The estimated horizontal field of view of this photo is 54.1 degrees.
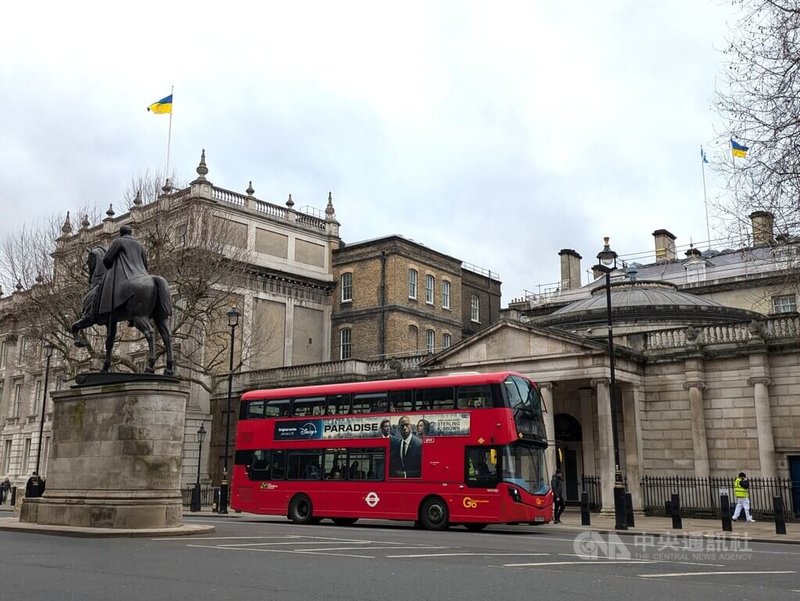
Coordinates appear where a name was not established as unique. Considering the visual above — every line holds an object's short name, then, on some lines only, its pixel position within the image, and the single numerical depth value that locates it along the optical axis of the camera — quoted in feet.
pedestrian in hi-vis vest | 80.33
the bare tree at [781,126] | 47.06
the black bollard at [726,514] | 64.90
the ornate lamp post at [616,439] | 69.62
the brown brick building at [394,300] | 155.63
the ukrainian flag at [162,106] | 142.00
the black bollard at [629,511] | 72.88
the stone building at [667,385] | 91.35
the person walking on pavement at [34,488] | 83.05
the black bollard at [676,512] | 69.91
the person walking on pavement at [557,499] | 79.60
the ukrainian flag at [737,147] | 52.90
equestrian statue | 51.72
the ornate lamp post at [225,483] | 96.07
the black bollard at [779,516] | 63.21
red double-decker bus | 65.26
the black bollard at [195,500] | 101.54
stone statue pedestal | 47.09
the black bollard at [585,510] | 75.20
